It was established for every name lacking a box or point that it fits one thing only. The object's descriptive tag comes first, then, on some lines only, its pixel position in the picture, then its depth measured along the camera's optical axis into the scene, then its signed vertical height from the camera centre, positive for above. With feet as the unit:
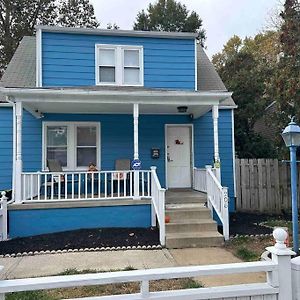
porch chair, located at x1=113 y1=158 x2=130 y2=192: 35.47 -0.54
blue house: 32.17 +4.63
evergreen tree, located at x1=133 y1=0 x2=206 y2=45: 94.27 +38.93
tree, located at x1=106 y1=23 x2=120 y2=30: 85.94 +33.72
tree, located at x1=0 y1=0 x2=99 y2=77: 66.33 +29.08
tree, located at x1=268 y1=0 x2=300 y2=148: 35.65 +9.92
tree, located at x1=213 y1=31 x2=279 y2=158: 58.34 +9.20
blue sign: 28.81 -0.41
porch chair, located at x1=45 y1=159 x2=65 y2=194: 31.64 -0.81
